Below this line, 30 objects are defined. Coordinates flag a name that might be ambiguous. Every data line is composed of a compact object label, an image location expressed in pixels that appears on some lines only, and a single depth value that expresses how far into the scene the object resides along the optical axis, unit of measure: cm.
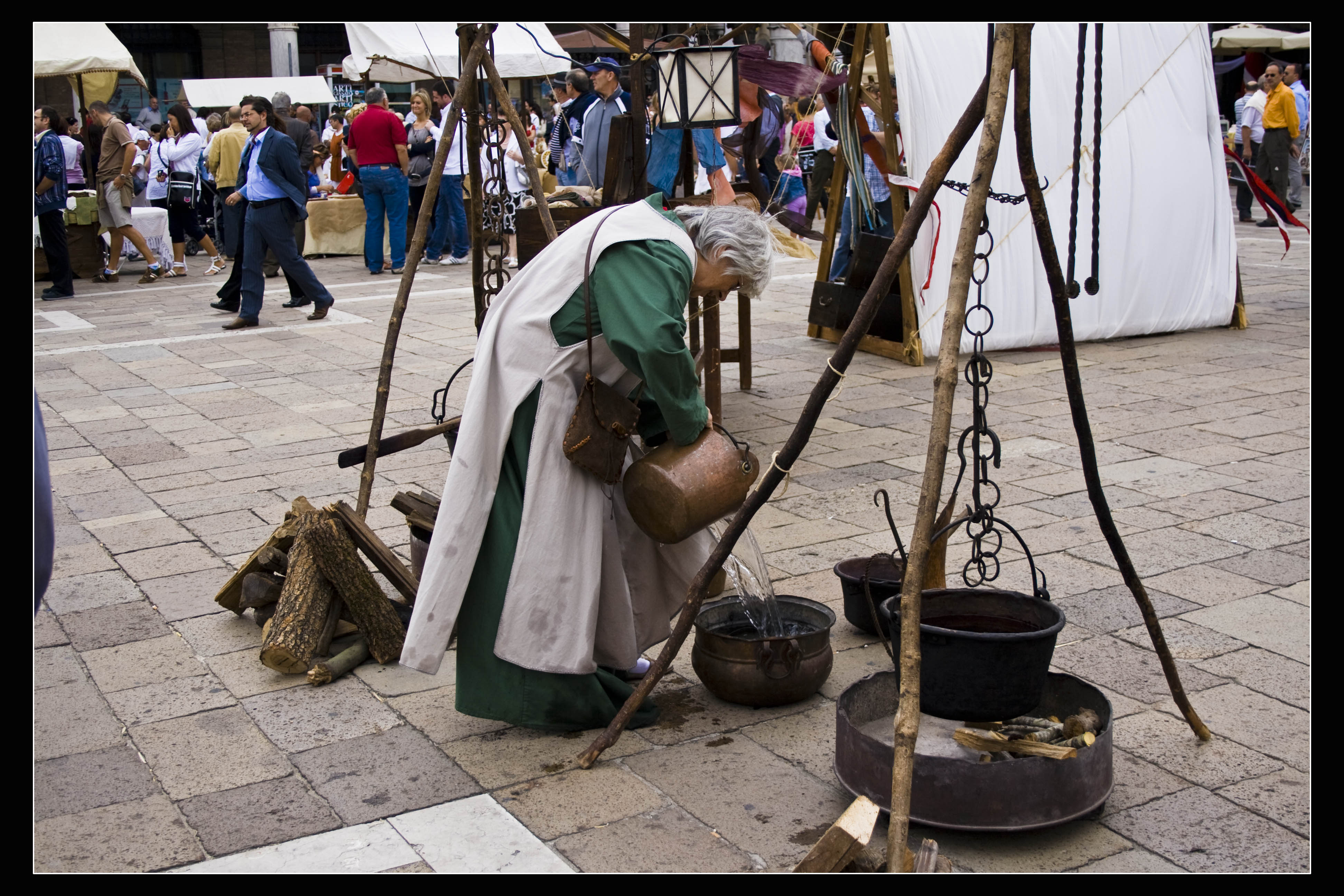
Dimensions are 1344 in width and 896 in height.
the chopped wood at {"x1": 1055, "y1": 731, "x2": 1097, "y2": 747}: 266
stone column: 2430
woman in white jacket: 1277
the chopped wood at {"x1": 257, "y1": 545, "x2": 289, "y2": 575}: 394
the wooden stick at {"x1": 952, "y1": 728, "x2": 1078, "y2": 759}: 268
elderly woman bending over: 306
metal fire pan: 259
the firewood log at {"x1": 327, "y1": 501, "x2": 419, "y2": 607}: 387
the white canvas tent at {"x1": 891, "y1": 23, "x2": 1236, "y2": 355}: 746
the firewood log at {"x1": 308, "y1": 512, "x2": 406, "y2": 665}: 370
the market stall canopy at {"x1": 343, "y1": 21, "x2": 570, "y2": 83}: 1459
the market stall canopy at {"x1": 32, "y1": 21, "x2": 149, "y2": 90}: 1262
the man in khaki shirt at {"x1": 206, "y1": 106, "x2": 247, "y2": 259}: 1168
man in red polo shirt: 1168
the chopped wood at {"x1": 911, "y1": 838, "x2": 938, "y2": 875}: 240
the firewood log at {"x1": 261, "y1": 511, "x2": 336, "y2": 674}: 356
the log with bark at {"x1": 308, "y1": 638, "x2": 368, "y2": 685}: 354
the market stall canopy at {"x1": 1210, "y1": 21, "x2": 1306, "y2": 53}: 2109
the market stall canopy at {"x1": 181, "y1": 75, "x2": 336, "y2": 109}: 2041
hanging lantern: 580
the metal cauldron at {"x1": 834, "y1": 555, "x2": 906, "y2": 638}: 376
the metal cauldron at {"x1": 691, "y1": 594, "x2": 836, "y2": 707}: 325
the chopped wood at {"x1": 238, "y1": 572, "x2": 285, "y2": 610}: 391
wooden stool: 612
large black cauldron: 253
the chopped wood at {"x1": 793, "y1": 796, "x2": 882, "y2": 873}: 239
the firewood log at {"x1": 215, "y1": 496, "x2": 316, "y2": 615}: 395
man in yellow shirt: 1366
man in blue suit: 908
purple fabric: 670
